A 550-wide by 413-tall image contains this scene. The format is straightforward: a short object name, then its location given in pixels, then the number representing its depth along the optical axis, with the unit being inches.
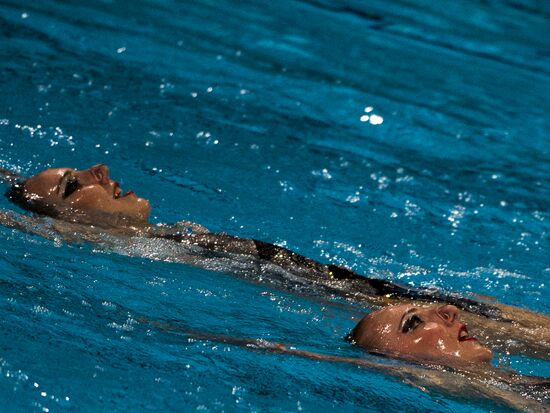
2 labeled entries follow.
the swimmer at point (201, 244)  421.7
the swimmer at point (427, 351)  348.5
